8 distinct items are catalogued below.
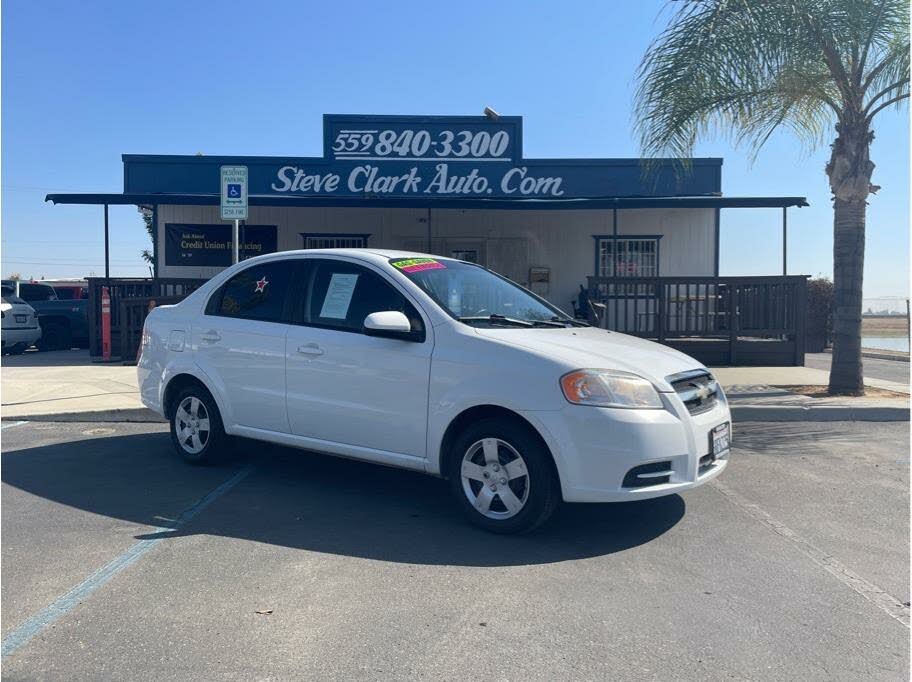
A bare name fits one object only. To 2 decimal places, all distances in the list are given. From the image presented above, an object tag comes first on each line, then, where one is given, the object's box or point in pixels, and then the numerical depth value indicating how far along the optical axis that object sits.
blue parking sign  8.98
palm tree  8.98
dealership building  15.46
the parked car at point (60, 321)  16.81
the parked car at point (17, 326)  15.10
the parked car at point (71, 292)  19.14
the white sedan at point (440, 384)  4.25
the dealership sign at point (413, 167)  15.71
